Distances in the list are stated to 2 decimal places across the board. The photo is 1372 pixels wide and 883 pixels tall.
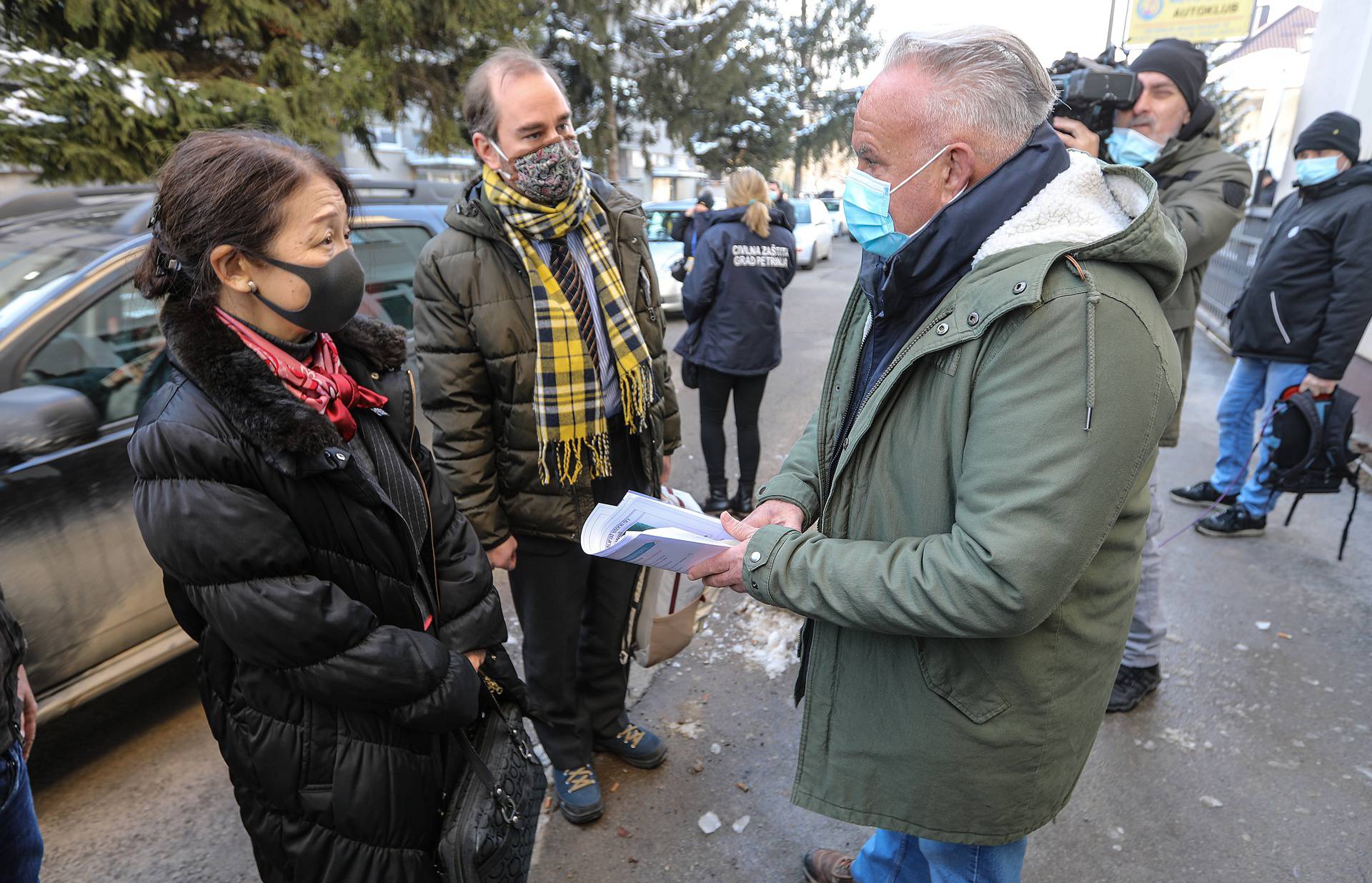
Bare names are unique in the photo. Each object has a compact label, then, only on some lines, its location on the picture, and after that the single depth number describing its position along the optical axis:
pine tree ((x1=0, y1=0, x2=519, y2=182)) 6.15
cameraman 2.82
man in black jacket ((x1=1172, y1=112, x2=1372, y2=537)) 3.70
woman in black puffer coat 1.35
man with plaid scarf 2.16
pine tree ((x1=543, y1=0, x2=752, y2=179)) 15.99
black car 2.37
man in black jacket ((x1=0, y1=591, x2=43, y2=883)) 1.48
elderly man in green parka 1.16
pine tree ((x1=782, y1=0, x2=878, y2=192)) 32.16
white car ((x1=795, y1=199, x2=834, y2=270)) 17.56
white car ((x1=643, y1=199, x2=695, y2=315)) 10.60
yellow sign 11.52
